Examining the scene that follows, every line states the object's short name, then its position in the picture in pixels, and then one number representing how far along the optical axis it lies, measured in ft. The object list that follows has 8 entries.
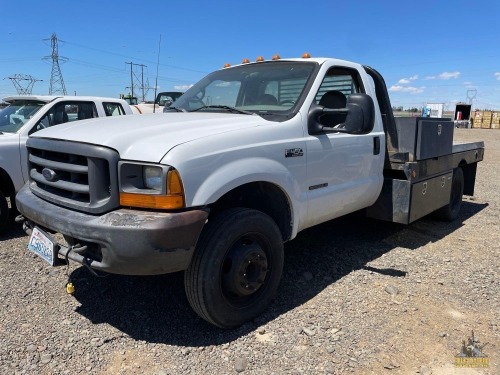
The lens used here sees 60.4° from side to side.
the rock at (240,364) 8.87
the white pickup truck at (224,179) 8.54
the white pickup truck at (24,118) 16.94
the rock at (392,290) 12.35
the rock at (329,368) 8.83
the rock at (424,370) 8.77
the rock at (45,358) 9.05
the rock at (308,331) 10.15
